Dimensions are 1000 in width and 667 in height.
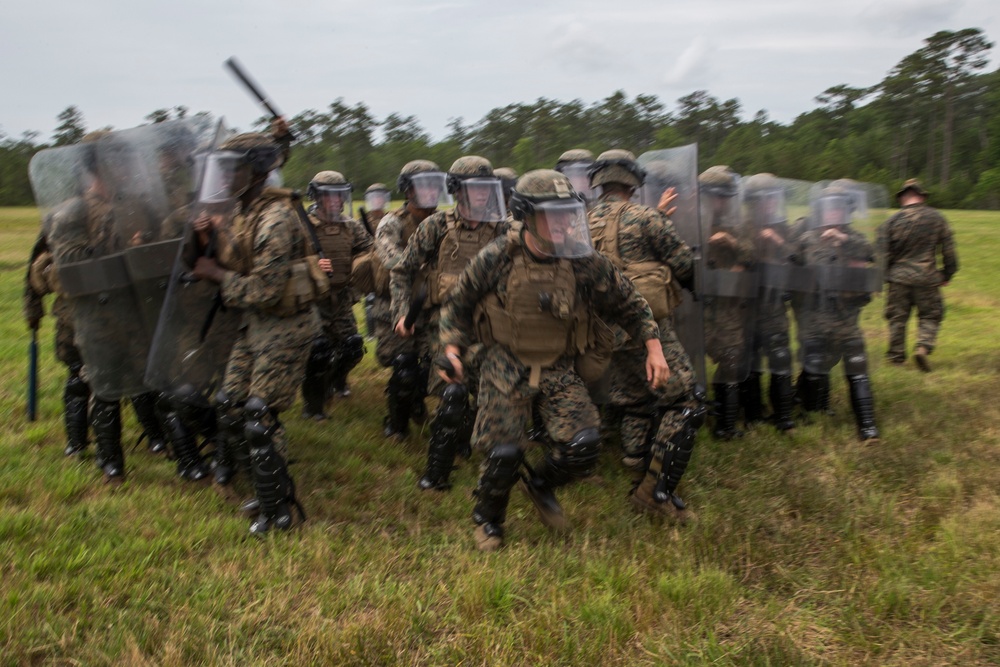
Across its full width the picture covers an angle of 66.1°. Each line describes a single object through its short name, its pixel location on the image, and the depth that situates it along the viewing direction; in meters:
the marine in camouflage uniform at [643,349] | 4.61
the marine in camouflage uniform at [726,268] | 5.46
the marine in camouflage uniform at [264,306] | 4.17
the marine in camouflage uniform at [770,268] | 5.61
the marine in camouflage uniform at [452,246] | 5.27
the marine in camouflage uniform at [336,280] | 6.50
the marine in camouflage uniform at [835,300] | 5.61
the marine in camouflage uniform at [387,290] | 5.94
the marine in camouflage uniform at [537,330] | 3.84
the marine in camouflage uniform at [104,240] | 4.38
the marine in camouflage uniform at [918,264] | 7.80
